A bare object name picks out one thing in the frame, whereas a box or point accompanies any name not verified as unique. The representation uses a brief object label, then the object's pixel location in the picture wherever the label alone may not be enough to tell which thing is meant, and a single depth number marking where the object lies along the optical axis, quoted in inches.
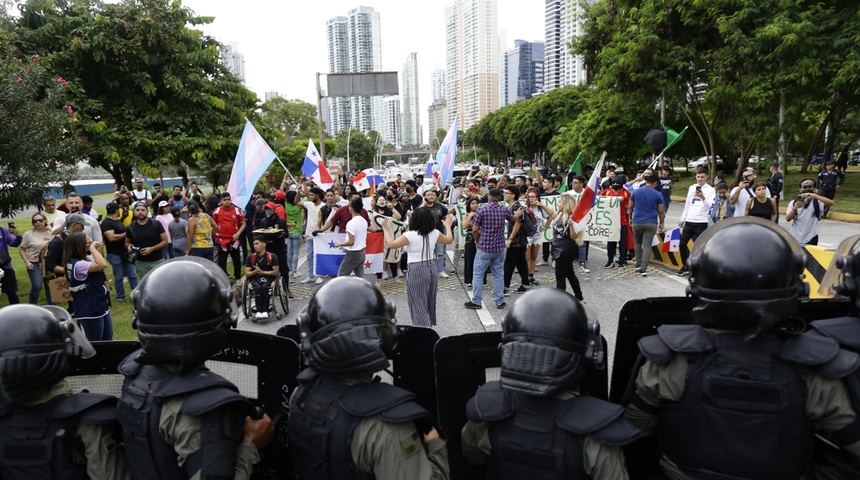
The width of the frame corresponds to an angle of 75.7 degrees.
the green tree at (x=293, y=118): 2375.7
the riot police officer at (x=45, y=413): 82.8
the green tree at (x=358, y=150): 2906.0
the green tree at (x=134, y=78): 575.2
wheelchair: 310.5
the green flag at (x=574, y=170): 446.7
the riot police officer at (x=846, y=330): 79.0
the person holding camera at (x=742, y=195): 366.0
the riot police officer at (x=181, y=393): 79.6
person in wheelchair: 303.7
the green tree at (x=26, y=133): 331.0
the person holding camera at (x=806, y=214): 319.3
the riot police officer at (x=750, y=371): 77.7
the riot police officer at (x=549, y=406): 75.7
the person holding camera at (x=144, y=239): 316.5
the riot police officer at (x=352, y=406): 77.7
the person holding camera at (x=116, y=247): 320.2
